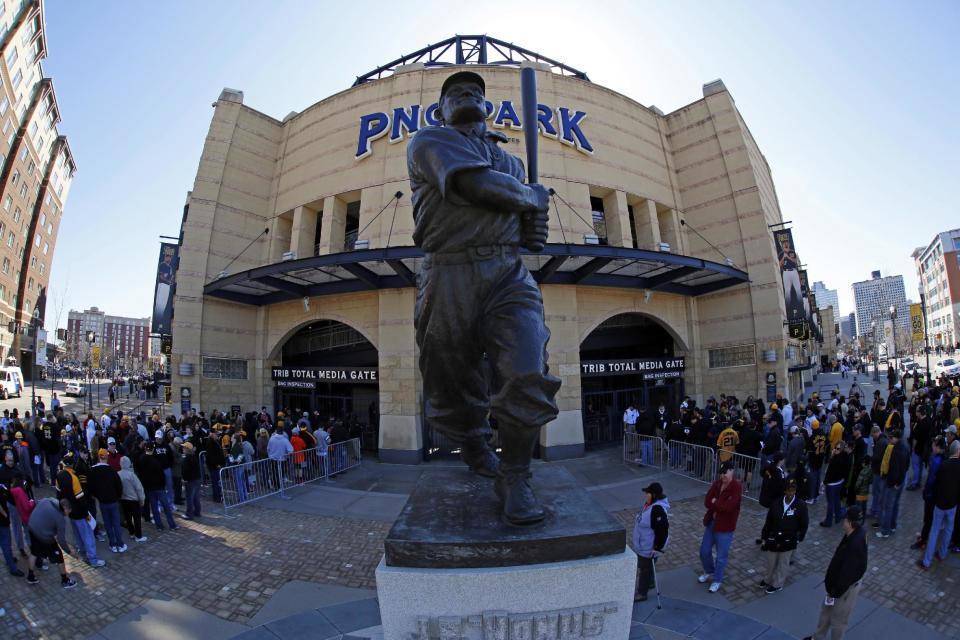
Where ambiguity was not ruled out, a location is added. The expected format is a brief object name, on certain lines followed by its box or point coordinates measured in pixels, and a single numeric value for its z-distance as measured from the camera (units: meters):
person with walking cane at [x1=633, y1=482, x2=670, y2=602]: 5.76
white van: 30.89
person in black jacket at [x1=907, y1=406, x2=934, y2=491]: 10.25
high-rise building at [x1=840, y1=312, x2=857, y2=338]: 159.30
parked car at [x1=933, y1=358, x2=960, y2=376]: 32.36
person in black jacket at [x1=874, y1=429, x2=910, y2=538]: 7.59
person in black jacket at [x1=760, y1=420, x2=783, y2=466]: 10.43
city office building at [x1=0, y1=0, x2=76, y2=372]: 43.69
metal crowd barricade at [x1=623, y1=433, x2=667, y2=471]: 13.57
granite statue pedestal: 2.82
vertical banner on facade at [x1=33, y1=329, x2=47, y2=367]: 32.50
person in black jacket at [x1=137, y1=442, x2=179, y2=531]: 8.70
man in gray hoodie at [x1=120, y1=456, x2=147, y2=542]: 8.15
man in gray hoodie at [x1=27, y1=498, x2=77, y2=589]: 6.54
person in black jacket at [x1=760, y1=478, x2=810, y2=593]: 5.95
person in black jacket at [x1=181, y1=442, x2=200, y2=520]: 9.33
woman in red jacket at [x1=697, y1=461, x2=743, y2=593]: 6.26
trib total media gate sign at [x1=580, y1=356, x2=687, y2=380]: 16.83
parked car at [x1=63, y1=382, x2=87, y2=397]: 36.81
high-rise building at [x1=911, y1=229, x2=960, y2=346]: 69.81
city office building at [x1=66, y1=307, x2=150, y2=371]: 142.75
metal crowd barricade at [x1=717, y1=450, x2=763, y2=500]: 10.51
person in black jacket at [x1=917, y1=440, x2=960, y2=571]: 6.41
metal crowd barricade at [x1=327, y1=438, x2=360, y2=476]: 13.53
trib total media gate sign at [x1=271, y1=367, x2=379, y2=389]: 16.72
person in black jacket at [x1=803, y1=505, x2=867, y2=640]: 4.55
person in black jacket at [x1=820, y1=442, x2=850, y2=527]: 8.12
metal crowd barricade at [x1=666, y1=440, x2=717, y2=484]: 11.55
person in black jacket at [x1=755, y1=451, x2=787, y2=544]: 6.65
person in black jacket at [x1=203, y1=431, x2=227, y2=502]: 10.61
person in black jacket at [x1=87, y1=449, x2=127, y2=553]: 7.64
